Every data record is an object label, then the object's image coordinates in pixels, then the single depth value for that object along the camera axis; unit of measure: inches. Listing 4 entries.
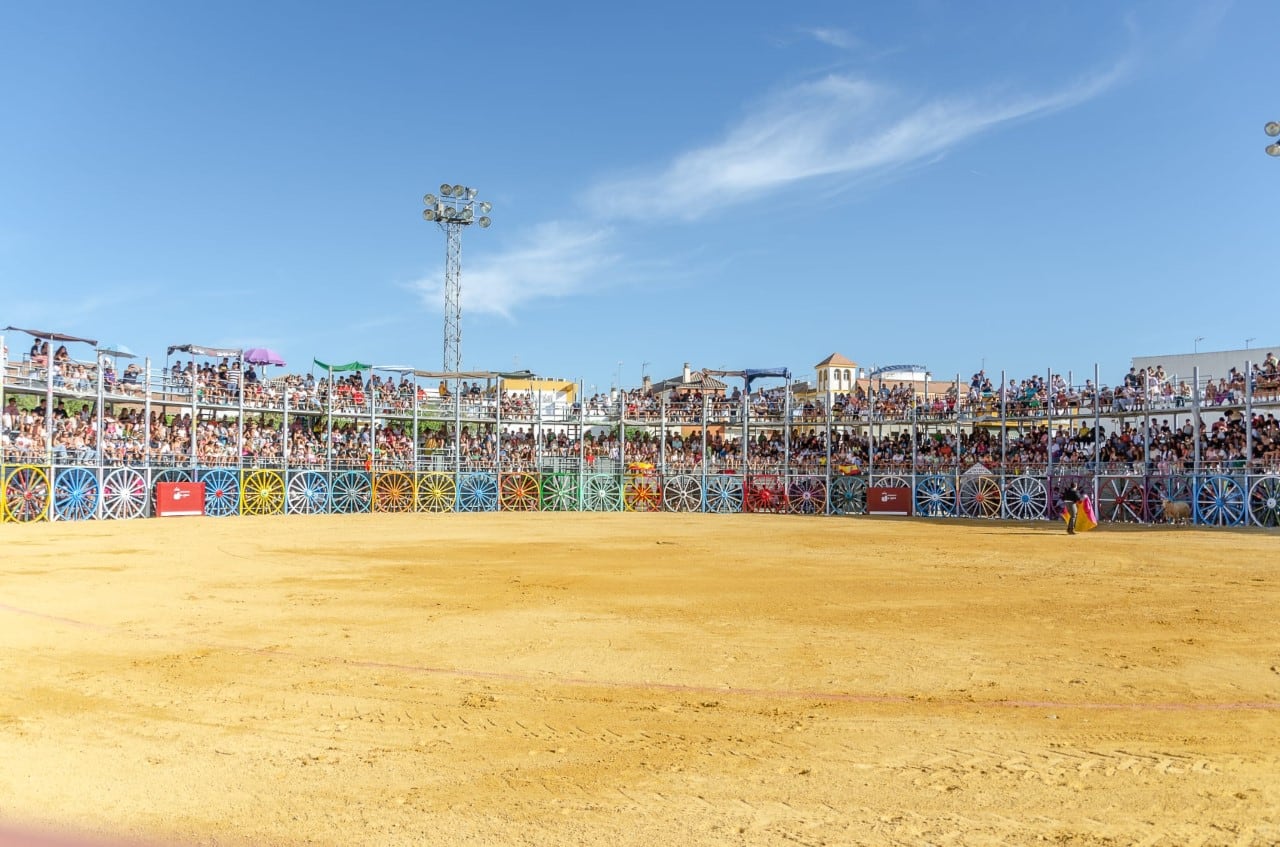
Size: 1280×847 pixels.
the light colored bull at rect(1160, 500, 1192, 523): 1444.4
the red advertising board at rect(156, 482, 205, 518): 1561.3
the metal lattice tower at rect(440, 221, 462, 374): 2257.6
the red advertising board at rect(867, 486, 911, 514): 1809.8
